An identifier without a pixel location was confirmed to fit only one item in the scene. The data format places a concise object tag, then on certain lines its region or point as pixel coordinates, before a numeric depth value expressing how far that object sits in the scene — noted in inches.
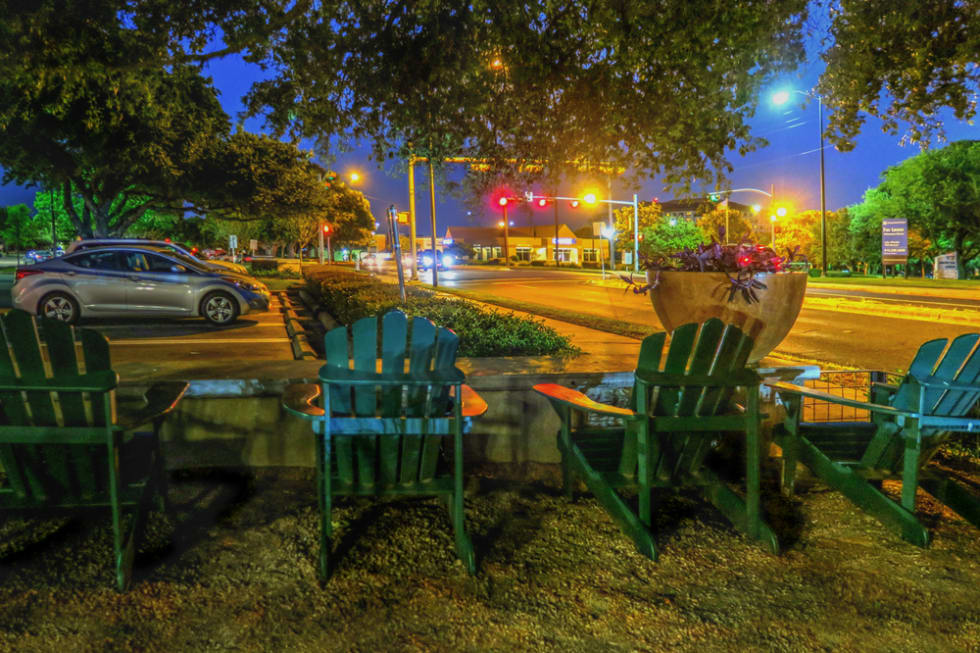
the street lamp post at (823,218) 1556.3
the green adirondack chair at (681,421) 137.5
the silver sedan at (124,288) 503.8
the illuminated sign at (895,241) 1253.7
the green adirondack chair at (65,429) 119.7
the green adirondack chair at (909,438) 139.6
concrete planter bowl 210.4
